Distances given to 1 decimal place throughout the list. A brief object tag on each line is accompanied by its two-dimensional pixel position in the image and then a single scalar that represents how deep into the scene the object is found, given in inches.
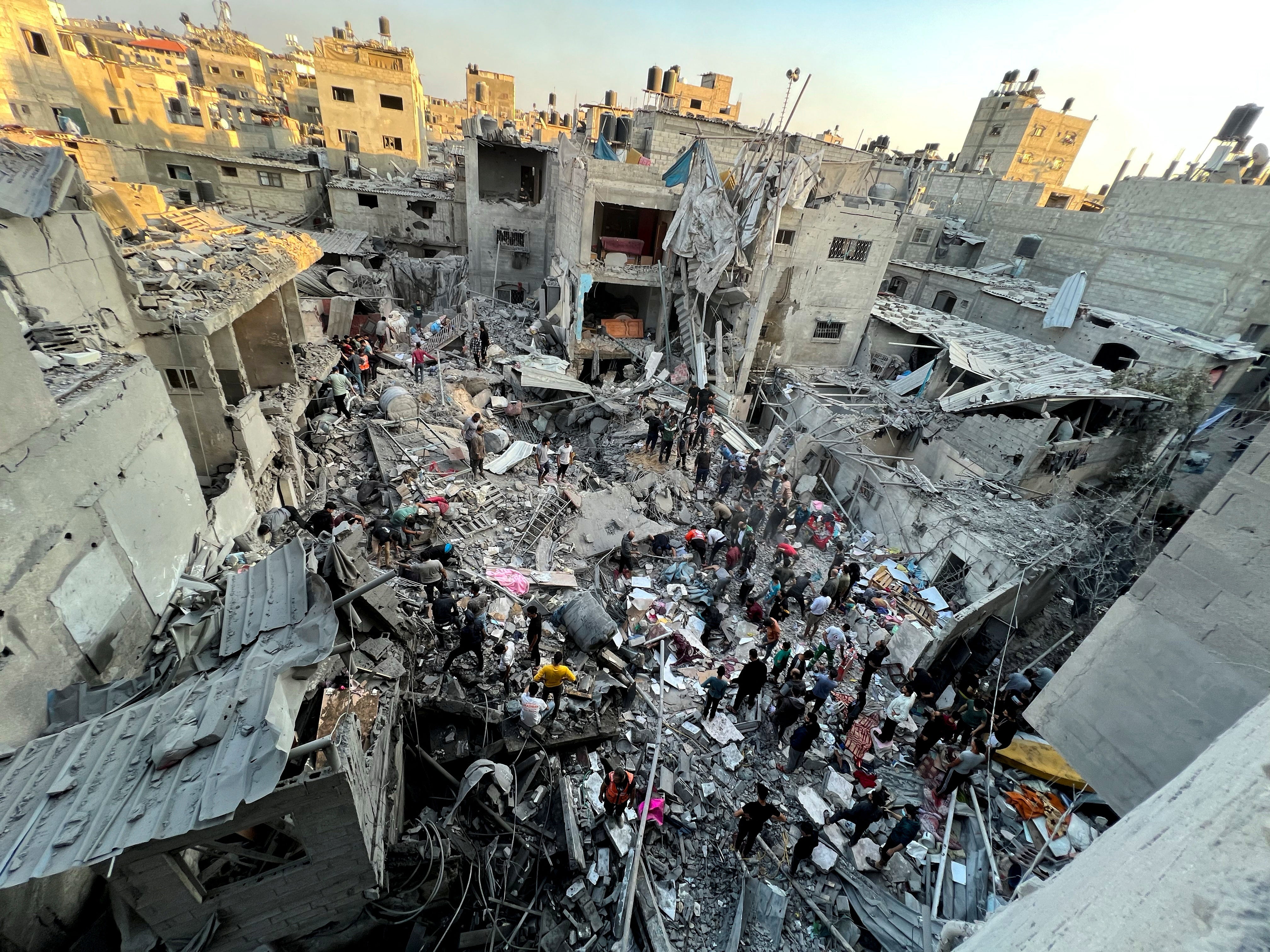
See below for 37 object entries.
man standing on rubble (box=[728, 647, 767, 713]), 296.2
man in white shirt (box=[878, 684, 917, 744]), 304.2
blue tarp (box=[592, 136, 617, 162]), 708.0
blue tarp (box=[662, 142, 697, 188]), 630.5
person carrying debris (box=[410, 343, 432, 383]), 615.2
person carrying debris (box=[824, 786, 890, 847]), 241.3
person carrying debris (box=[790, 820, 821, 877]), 231.6
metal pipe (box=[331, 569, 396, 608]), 181.5
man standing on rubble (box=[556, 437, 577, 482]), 490.9
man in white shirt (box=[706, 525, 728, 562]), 422.6
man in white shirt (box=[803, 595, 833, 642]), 358.0
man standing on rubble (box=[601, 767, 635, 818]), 241.4
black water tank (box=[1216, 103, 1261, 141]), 823.7
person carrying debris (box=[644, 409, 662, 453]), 534.3
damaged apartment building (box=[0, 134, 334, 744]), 165.0
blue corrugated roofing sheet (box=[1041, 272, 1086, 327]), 743.7
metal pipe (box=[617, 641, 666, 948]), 210.8
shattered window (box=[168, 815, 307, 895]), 161.8
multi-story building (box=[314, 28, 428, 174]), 1090.1
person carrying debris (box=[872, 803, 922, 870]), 235.8
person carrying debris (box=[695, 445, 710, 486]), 514.9
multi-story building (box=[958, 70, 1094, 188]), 1352.1
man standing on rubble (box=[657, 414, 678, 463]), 532.7
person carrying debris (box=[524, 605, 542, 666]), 306.0
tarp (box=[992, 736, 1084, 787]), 284.2
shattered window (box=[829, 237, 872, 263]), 713.0
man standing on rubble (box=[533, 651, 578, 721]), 275.4
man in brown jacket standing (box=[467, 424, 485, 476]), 472.1
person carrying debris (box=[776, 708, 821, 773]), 267.6
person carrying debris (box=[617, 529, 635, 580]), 409.1
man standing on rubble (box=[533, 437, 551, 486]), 491.5
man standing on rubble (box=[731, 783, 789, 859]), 236.8
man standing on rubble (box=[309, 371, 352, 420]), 490.6
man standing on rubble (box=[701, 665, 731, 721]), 295.0
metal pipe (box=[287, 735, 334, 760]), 150.8
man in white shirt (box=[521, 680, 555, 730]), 267.4
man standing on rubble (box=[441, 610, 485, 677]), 289.3
